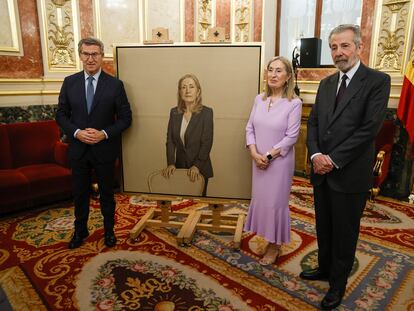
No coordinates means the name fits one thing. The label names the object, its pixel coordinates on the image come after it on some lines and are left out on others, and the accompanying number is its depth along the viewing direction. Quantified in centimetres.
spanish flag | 397
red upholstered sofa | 359
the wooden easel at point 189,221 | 307
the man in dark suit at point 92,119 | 275
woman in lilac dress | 254
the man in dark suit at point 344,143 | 197
